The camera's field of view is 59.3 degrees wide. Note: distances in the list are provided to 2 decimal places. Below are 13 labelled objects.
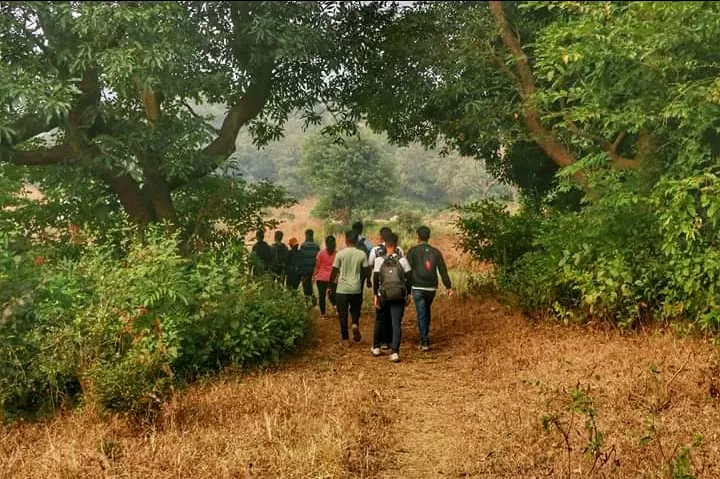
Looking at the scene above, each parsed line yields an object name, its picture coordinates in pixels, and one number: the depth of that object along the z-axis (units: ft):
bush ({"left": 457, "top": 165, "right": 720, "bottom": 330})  24.07
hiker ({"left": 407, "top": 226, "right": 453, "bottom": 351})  29.14
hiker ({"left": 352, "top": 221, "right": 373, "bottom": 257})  37.96
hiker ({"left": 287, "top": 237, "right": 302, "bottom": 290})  41.65
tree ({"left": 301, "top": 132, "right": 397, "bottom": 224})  144.56
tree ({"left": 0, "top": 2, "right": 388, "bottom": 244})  26.13
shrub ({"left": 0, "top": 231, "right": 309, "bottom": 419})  21.15
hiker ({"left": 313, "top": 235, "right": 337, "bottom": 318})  36.11
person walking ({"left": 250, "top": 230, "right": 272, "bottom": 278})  41.86
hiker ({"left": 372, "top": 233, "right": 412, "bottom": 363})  28.07
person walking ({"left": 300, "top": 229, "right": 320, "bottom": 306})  41.42
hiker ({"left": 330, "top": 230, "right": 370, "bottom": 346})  30.81
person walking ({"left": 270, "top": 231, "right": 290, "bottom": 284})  42.72
